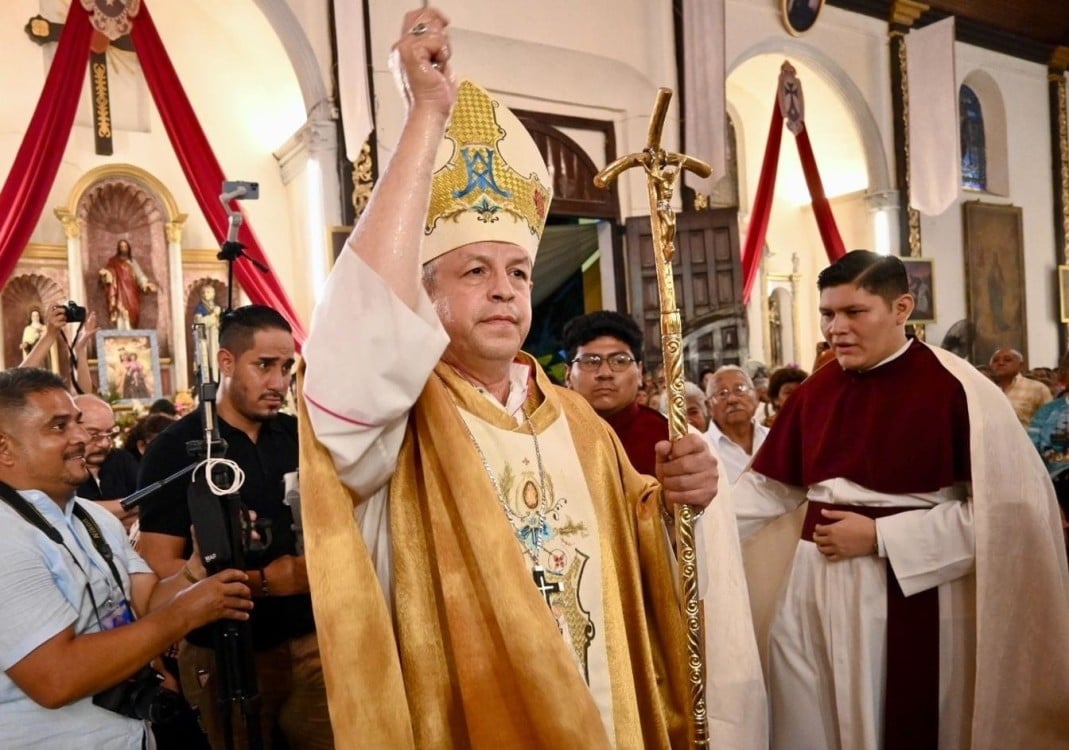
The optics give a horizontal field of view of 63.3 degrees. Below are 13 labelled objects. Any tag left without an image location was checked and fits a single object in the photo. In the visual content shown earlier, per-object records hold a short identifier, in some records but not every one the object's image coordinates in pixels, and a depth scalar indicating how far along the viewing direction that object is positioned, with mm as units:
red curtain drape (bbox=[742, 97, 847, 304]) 10438
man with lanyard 1867
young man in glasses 3041
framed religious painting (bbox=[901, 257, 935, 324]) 11891
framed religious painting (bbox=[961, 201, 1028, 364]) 13039
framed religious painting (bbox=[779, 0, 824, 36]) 10945
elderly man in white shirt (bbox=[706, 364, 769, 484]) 4379
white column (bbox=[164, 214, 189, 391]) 9742
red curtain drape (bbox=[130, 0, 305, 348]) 6449
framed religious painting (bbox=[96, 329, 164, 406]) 9055
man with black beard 2574
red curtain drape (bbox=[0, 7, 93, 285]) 5855
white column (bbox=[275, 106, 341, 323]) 7852
